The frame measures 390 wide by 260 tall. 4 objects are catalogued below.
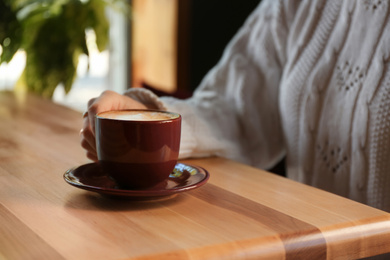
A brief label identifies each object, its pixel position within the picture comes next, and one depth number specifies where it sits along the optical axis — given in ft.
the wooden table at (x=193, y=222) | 2.38
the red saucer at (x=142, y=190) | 2.72
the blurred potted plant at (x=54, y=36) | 7.48
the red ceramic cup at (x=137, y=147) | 2.72
